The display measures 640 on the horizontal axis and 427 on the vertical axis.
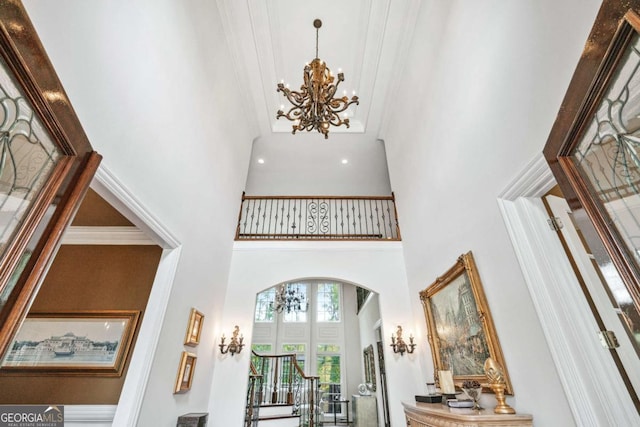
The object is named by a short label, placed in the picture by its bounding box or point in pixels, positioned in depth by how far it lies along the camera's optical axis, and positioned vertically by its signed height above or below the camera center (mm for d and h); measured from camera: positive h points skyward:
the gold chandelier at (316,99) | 3357 +2858
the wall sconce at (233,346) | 4246 +451
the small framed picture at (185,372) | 3004 +88
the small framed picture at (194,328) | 3225 +529
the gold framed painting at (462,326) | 2486 +486
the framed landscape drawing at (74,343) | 2881 +338
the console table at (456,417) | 1928 -220
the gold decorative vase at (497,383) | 2046 -7
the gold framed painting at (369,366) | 7738 +377
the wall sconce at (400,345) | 4207 +460
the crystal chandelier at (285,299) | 7777 +2001
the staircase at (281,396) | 5207 -282
